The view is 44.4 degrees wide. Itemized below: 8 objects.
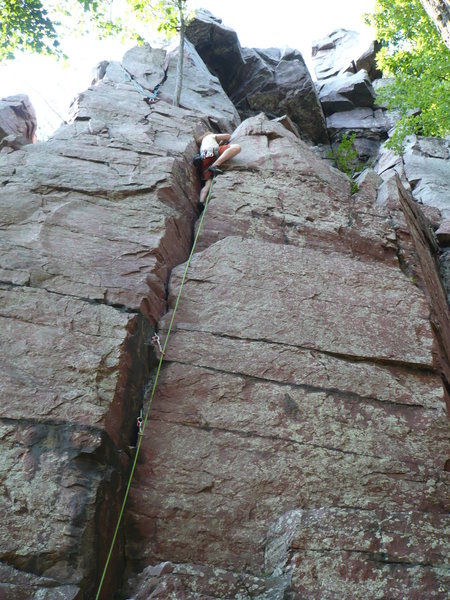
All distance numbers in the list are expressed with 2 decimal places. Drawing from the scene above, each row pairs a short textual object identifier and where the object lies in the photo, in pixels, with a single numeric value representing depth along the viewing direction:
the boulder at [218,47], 12.86
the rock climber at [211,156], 6.65
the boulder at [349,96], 14.60
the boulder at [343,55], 16.58
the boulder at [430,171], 9.90
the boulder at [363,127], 13.36
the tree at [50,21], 10.72
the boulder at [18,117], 9.44
